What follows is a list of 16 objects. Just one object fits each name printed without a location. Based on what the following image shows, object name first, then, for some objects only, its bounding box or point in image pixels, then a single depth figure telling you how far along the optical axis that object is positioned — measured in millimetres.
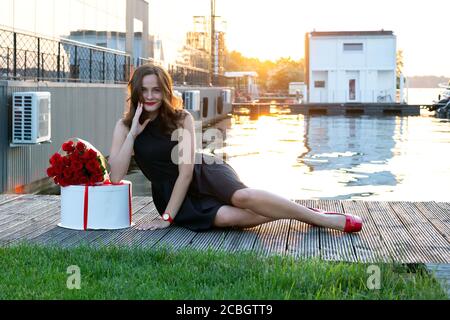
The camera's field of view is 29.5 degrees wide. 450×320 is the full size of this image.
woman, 6590
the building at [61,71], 11500
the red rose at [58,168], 6750
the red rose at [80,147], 6797
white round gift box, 6723
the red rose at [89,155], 6738
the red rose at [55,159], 6777
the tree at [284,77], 112000
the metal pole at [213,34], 52000
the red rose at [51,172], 6754
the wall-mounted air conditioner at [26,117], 11094
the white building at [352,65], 62875
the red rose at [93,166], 6734
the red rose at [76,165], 6695
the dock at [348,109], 56156
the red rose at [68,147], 6796
